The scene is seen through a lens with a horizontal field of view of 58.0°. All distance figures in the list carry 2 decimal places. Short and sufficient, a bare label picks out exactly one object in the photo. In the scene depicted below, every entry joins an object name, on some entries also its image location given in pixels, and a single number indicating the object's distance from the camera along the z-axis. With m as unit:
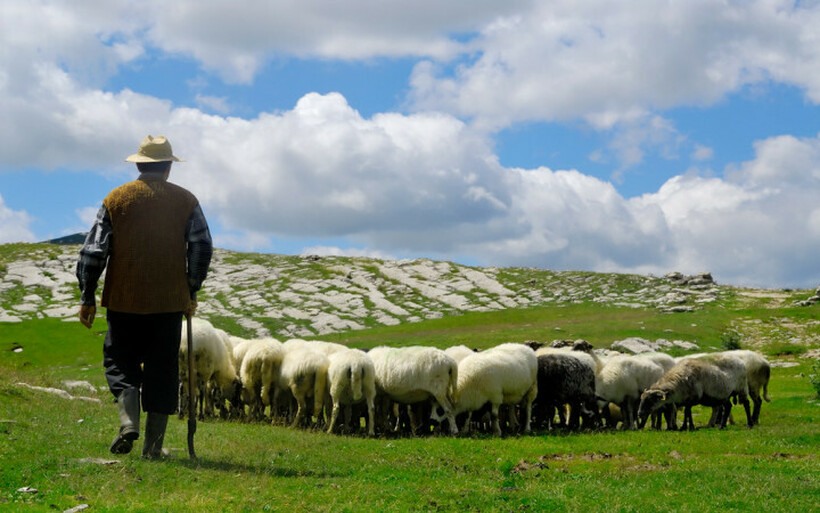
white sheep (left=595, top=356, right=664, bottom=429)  22.81
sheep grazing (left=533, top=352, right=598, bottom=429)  22.20
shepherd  10.45
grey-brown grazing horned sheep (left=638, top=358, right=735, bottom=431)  21.53
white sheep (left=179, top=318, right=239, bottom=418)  21.72
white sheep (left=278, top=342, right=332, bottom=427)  20.91
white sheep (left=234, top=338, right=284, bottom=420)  22.11
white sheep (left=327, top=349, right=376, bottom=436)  20.00
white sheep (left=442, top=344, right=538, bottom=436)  20.45
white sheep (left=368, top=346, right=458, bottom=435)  20.14
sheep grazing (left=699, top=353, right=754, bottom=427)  22.44
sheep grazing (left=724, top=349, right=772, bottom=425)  24.14
